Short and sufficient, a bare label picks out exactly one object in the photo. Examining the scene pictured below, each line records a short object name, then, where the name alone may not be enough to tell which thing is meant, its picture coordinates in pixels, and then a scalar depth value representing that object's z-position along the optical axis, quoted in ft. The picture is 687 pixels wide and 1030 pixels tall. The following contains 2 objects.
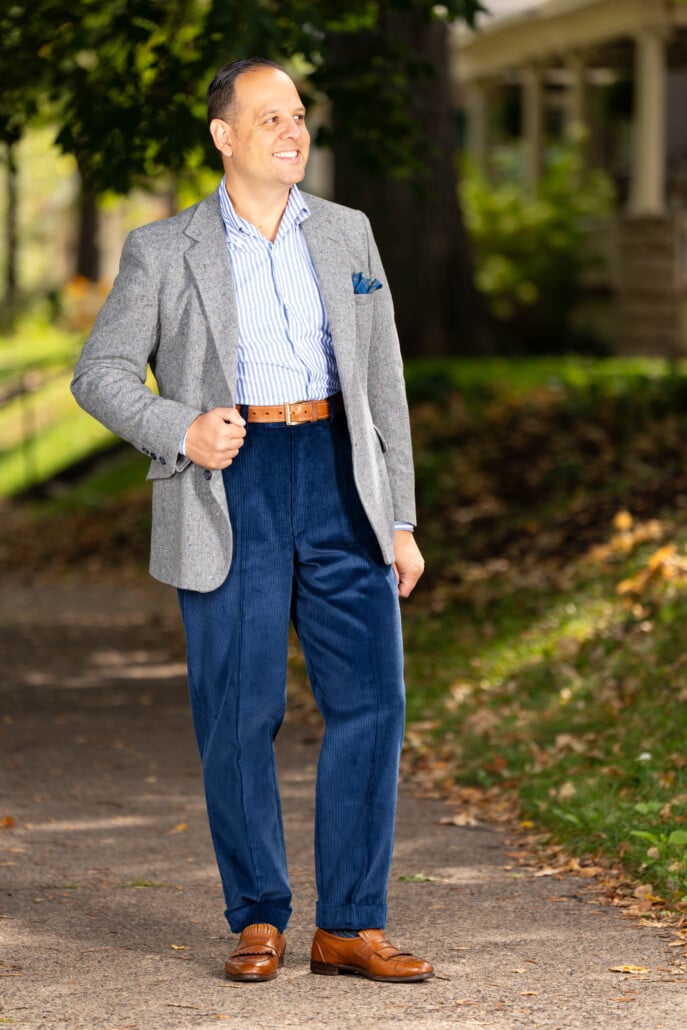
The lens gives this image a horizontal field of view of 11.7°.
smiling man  27.02
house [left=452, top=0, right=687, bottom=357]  119.83
